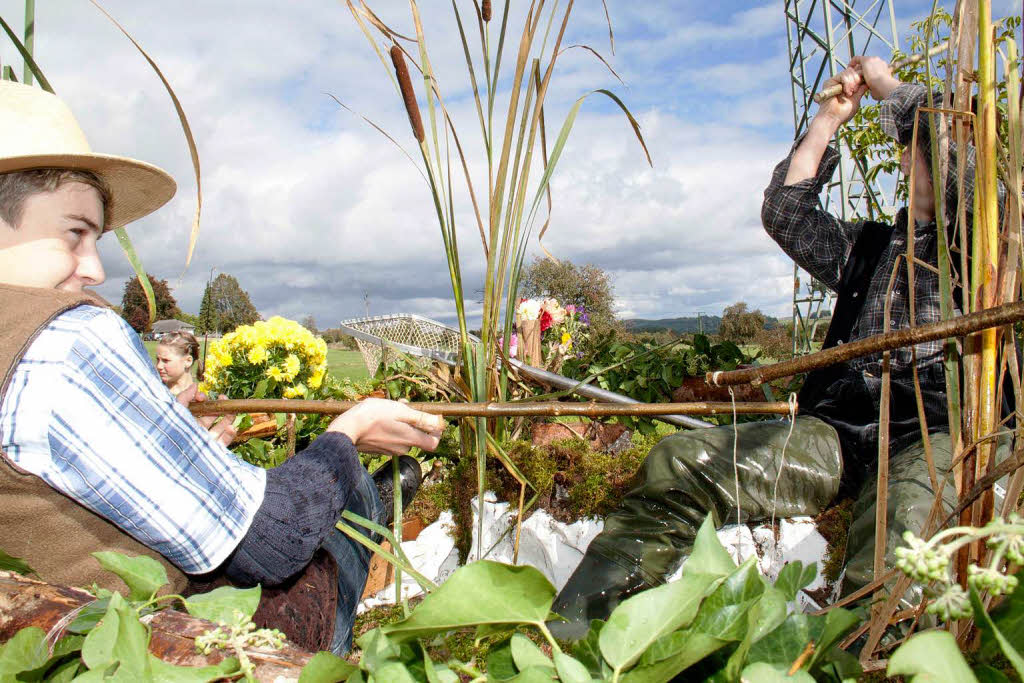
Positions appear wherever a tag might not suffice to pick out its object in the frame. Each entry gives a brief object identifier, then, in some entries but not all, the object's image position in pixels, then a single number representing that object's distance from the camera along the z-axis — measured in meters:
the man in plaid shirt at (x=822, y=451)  1.90
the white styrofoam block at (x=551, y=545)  2.01
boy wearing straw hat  1.03
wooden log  0.65
